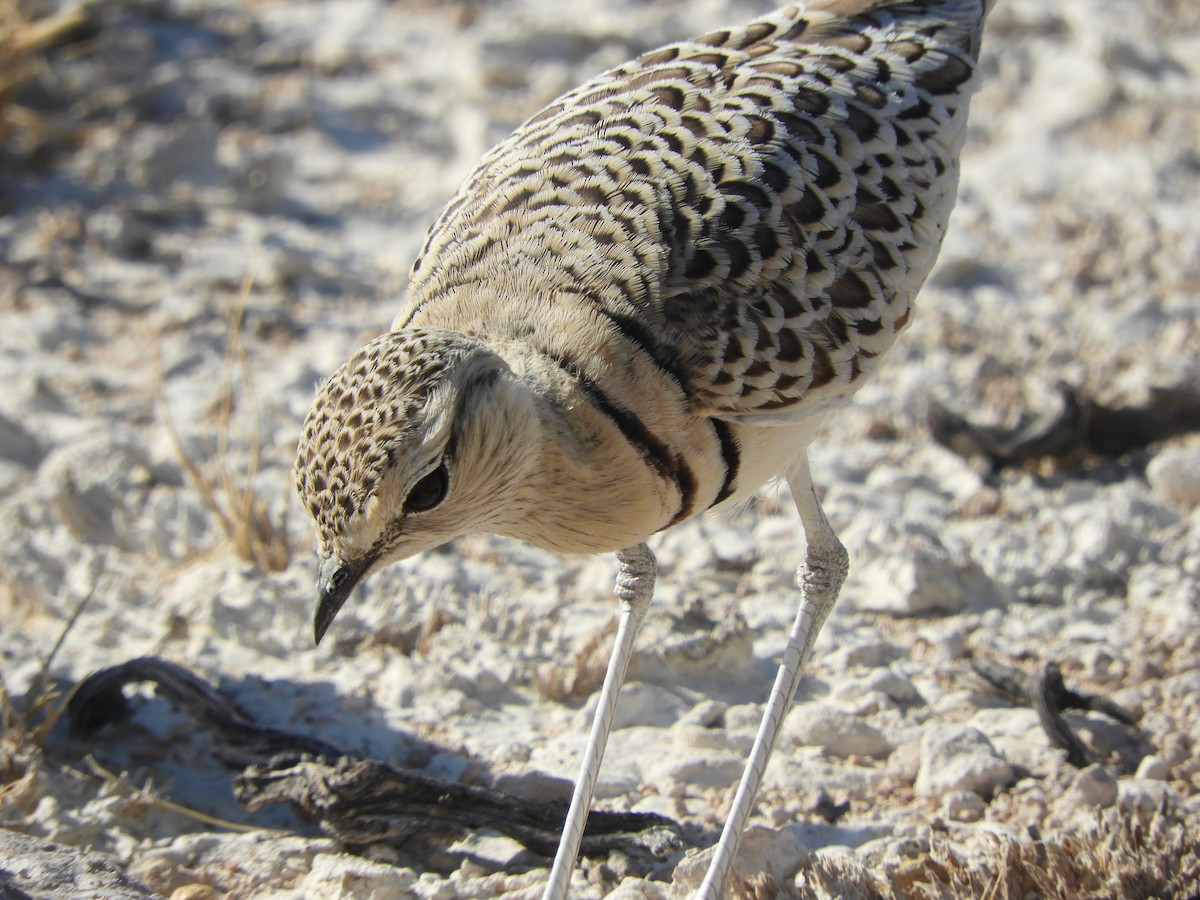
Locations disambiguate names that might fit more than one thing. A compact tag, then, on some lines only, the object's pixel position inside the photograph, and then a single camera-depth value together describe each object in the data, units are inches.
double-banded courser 112.9
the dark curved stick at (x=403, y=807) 135.2
